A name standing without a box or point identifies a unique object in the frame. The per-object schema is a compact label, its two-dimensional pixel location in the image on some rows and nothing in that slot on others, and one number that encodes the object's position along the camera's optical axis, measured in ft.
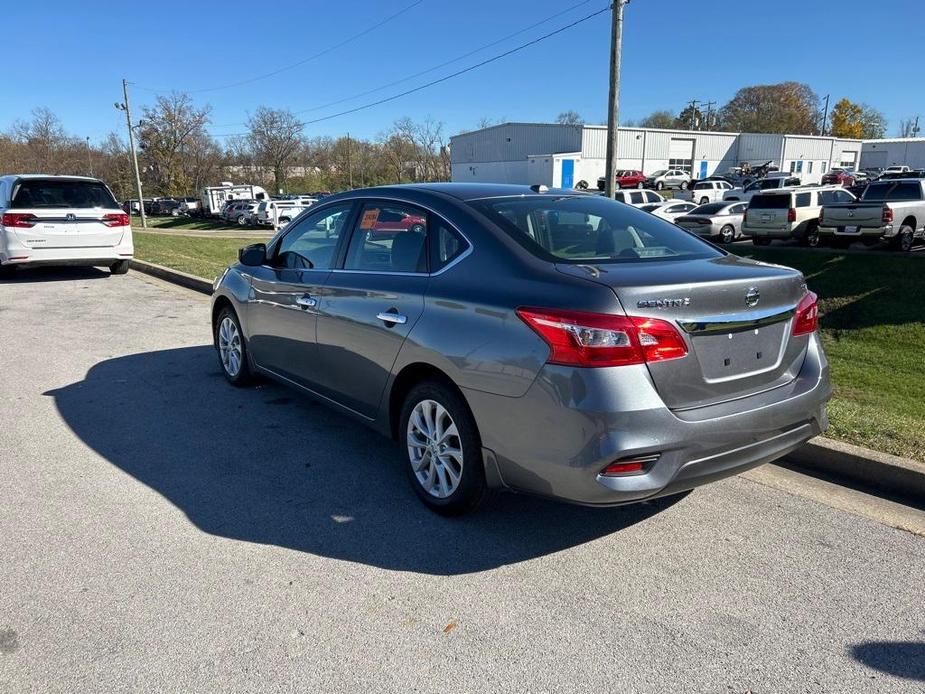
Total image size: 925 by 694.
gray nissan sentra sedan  9.11
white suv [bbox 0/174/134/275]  36.63
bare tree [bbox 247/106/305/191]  247.91
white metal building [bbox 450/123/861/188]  199.41
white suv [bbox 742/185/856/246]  60.80
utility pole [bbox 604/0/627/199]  53.72
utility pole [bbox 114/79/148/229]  129.29
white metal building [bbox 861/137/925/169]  269.64
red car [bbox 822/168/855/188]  179.89
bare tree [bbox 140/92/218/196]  245.86
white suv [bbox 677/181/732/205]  130.82
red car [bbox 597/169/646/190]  171.76
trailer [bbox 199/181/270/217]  159.33
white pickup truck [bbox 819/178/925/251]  50.93
